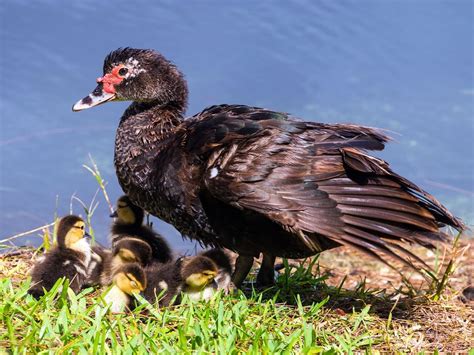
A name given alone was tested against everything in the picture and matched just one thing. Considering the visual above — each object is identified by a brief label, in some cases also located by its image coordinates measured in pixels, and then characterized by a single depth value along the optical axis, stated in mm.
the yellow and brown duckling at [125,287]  9789
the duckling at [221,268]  10547
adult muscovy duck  9758
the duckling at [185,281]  10164
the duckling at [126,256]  10734
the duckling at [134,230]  11648
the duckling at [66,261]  10180
